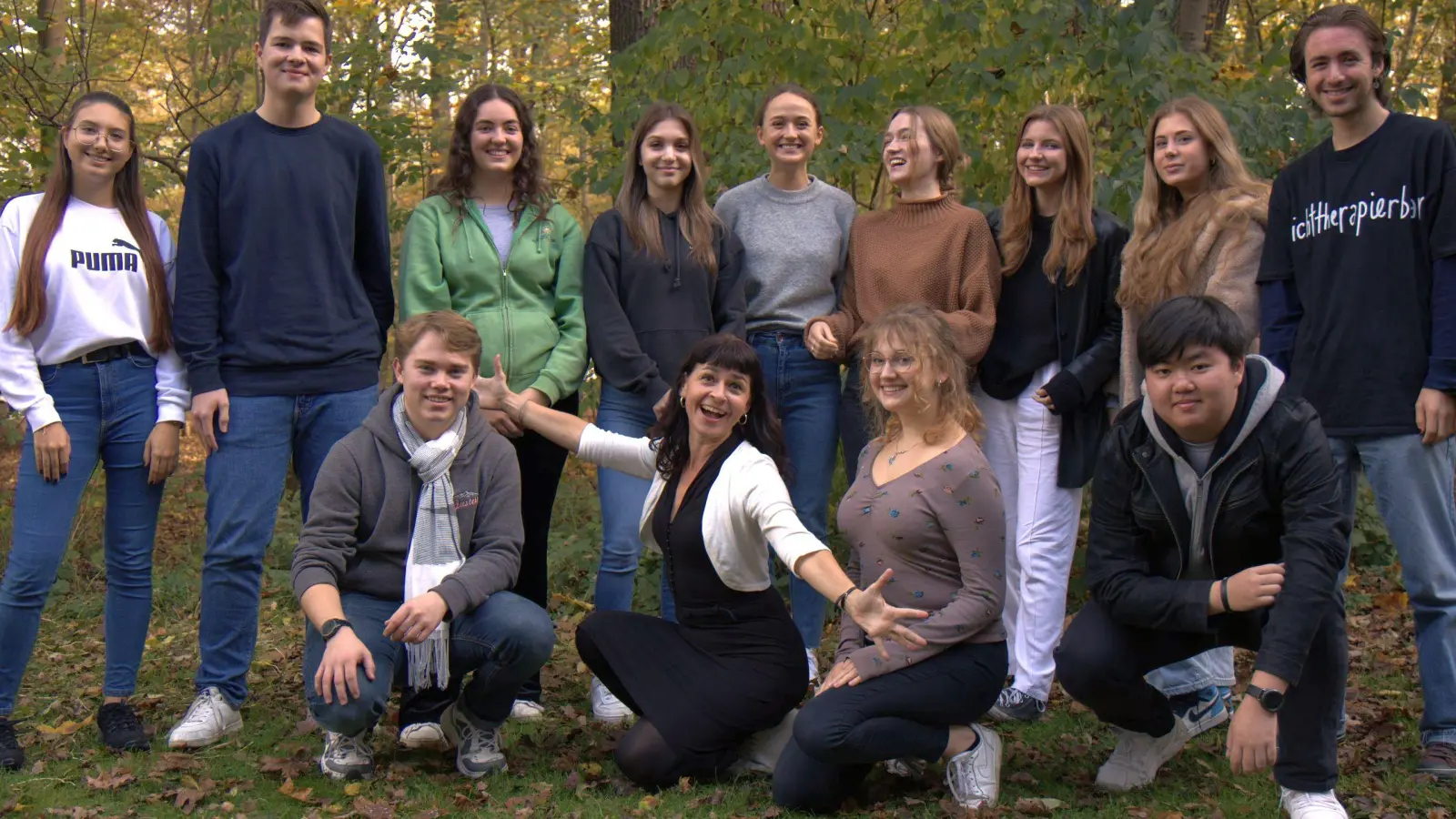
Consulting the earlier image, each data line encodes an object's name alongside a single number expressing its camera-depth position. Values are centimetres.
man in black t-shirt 376
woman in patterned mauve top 363
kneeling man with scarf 391
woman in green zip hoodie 455
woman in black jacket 452
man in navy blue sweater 429
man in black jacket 334
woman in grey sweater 478
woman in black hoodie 462
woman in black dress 393
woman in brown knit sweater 457
